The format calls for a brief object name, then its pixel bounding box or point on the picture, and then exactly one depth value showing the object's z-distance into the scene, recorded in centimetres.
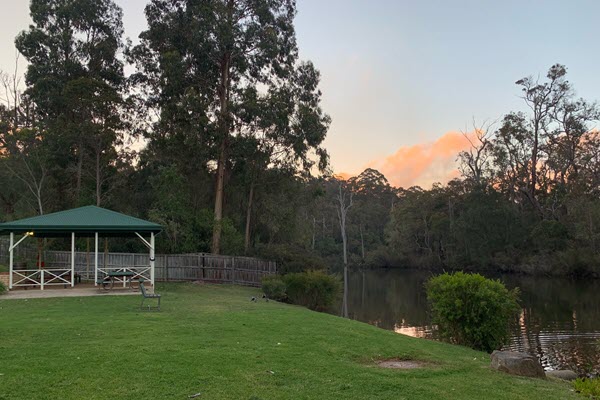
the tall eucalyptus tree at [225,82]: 2725
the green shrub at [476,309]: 1086
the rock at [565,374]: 908
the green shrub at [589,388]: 632
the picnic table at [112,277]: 1662
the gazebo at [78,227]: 1711
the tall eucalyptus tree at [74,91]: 2966
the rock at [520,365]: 717
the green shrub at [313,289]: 2031
